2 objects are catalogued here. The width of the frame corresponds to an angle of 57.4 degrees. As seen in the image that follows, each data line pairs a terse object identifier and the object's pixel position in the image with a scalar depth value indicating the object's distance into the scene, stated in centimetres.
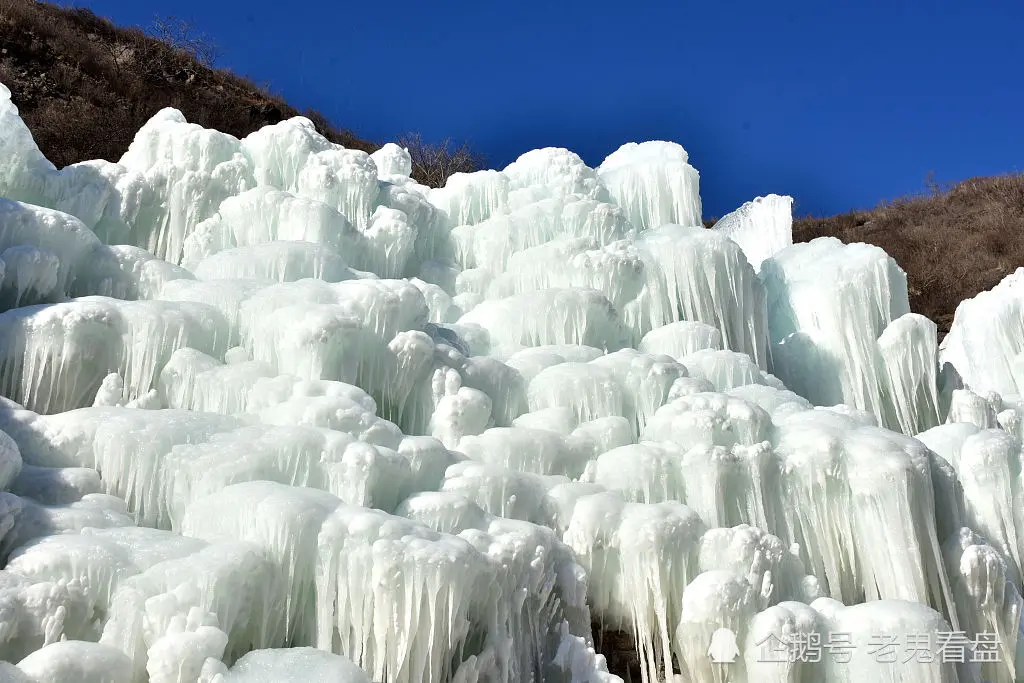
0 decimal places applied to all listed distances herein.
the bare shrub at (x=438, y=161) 2298
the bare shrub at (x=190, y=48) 2162
